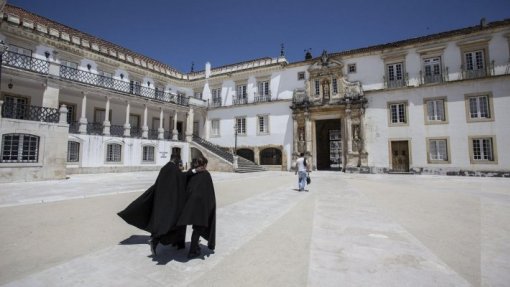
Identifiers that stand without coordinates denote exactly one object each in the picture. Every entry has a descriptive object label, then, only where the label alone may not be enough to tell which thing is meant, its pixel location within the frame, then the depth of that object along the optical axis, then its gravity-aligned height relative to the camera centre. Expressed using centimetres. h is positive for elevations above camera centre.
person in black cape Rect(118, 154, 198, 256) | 345 -65
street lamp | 2809 +223
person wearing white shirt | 1042 -40
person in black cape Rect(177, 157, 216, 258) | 342 -64
